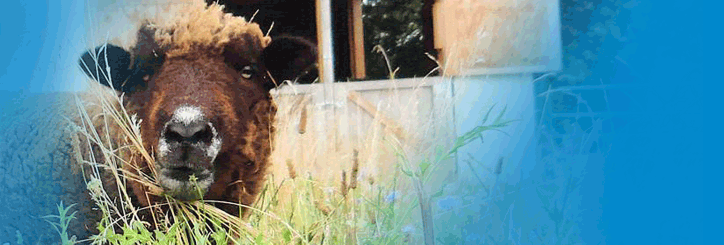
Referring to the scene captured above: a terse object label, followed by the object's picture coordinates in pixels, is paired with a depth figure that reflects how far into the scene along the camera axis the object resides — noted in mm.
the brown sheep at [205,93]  2805
